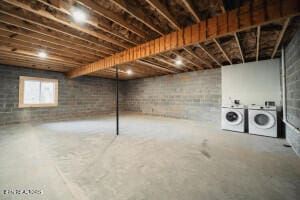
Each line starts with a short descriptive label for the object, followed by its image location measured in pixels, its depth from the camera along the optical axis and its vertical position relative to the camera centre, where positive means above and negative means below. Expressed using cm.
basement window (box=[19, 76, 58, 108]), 576 +43
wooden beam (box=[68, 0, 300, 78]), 182 +126
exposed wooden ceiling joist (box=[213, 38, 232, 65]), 297 +137
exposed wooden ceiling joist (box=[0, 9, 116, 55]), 226 +146
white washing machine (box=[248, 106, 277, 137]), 367 -56
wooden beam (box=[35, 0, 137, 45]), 200 +145
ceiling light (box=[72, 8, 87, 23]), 213 +145
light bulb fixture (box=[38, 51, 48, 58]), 396 +146
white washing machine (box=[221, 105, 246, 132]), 421 -55
